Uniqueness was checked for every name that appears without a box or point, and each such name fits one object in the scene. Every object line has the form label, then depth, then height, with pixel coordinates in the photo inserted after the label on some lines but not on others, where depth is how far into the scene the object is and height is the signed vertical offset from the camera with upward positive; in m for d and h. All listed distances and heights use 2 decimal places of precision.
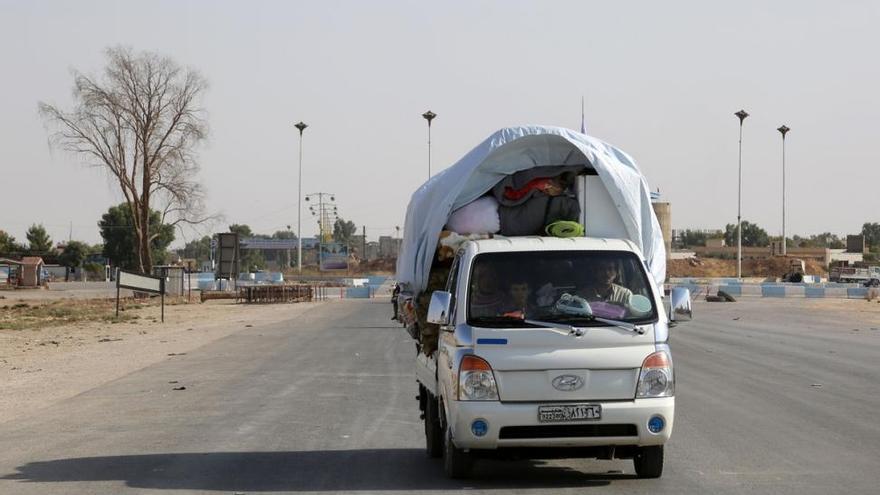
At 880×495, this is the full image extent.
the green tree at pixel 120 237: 149.50 +4.07
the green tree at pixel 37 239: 161.75 +3.95
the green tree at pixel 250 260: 182.32 +1.62
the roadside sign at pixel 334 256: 140.43 +2.21
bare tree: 75.19 +8.80
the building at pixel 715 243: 184.88 +5.44
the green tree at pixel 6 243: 150.10 +3.12
